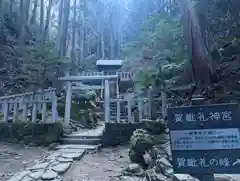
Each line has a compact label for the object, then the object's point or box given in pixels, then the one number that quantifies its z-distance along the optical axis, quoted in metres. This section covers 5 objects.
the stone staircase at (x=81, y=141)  5.13
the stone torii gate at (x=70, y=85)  6.34
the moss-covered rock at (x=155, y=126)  4.81
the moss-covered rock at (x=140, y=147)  3.79
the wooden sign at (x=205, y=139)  1.60
